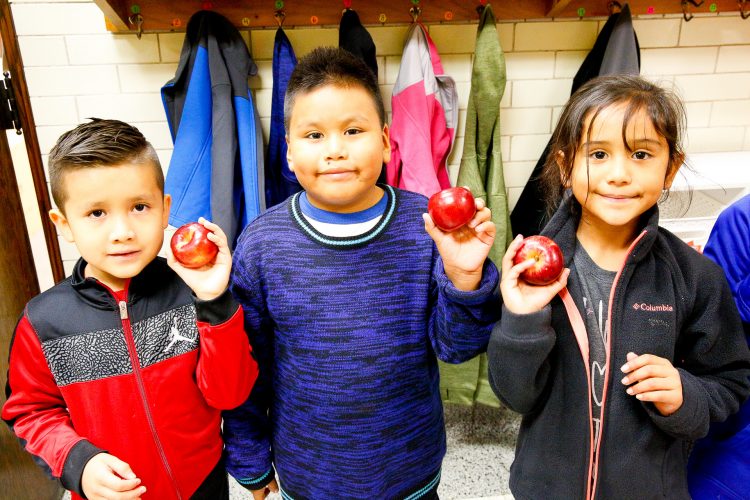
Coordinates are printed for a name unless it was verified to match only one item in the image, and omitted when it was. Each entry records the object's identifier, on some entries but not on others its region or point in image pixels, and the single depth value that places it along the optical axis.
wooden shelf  2.15
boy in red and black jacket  1.06
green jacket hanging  2.12
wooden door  1.78
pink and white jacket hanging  2.11
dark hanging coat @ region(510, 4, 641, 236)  2.11
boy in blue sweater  1.08
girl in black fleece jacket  1.02
